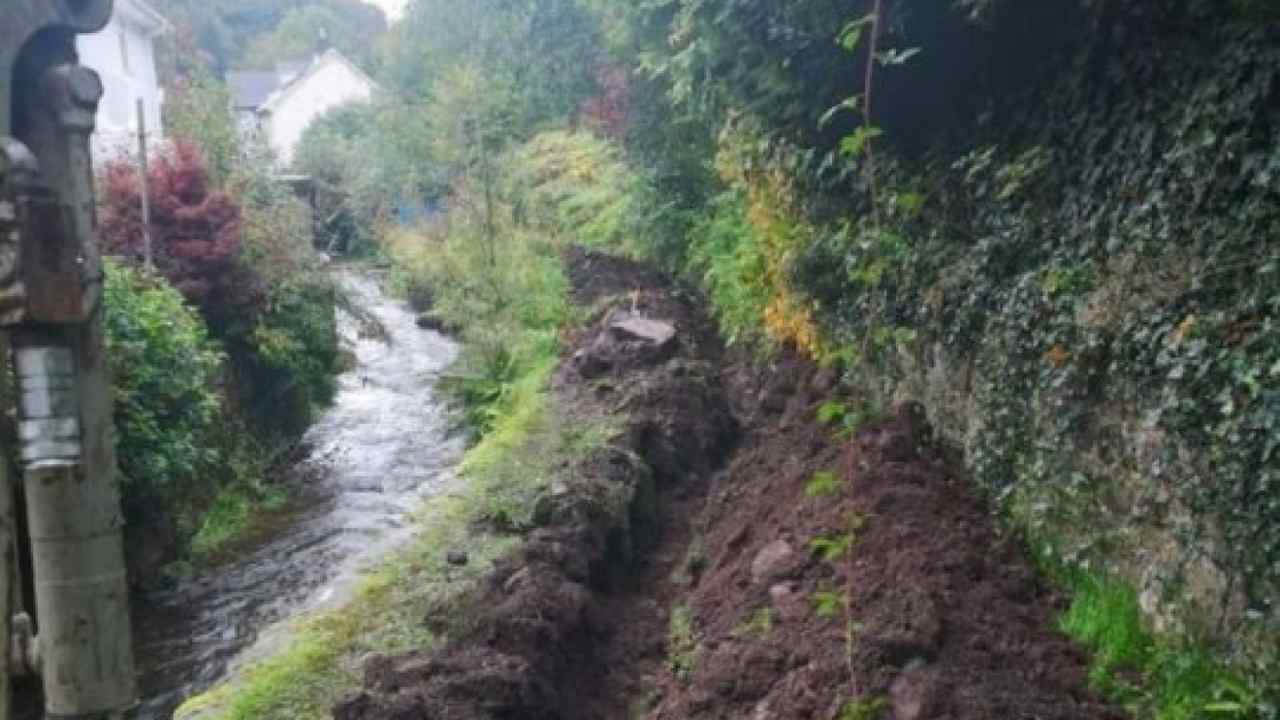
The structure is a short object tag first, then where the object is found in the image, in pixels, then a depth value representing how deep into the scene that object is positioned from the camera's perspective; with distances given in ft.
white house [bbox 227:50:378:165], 144.56
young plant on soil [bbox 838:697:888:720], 14.20
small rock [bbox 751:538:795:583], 20.11
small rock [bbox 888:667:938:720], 14.06
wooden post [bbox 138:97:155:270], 39.14
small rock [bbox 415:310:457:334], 72.48
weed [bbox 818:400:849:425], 12.99
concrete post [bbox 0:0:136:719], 8.02
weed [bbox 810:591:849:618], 14.02
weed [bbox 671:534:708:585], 24.52
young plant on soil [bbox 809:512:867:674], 13.43
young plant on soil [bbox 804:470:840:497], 12.96
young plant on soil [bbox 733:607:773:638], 18.29
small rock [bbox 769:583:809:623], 18.02
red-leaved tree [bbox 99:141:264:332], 42.37
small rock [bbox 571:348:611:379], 38.87
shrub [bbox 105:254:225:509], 29.99
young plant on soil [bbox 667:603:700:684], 19.65
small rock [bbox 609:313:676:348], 39.42
